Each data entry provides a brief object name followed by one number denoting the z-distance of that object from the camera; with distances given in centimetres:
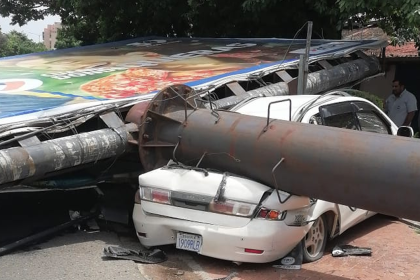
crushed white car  488
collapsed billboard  671
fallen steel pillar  426
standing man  1016
